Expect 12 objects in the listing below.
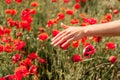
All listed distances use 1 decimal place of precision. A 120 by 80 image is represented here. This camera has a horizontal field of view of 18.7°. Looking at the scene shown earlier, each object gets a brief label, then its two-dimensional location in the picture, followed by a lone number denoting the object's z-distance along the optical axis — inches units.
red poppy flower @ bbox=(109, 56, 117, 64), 92.1
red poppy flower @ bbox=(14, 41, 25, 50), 92.3
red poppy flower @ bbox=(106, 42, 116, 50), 98.3
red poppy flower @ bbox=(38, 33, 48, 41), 100.0
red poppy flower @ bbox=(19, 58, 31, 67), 87.4
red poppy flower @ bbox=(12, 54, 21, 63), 89.5
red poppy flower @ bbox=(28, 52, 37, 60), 91.7
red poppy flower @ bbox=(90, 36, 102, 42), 101.0
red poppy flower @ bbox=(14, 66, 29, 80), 77.1
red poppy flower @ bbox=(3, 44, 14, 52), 95.1
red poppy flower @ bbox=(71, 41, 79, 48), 99.7
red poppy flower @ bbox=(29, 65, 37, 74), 83.0
